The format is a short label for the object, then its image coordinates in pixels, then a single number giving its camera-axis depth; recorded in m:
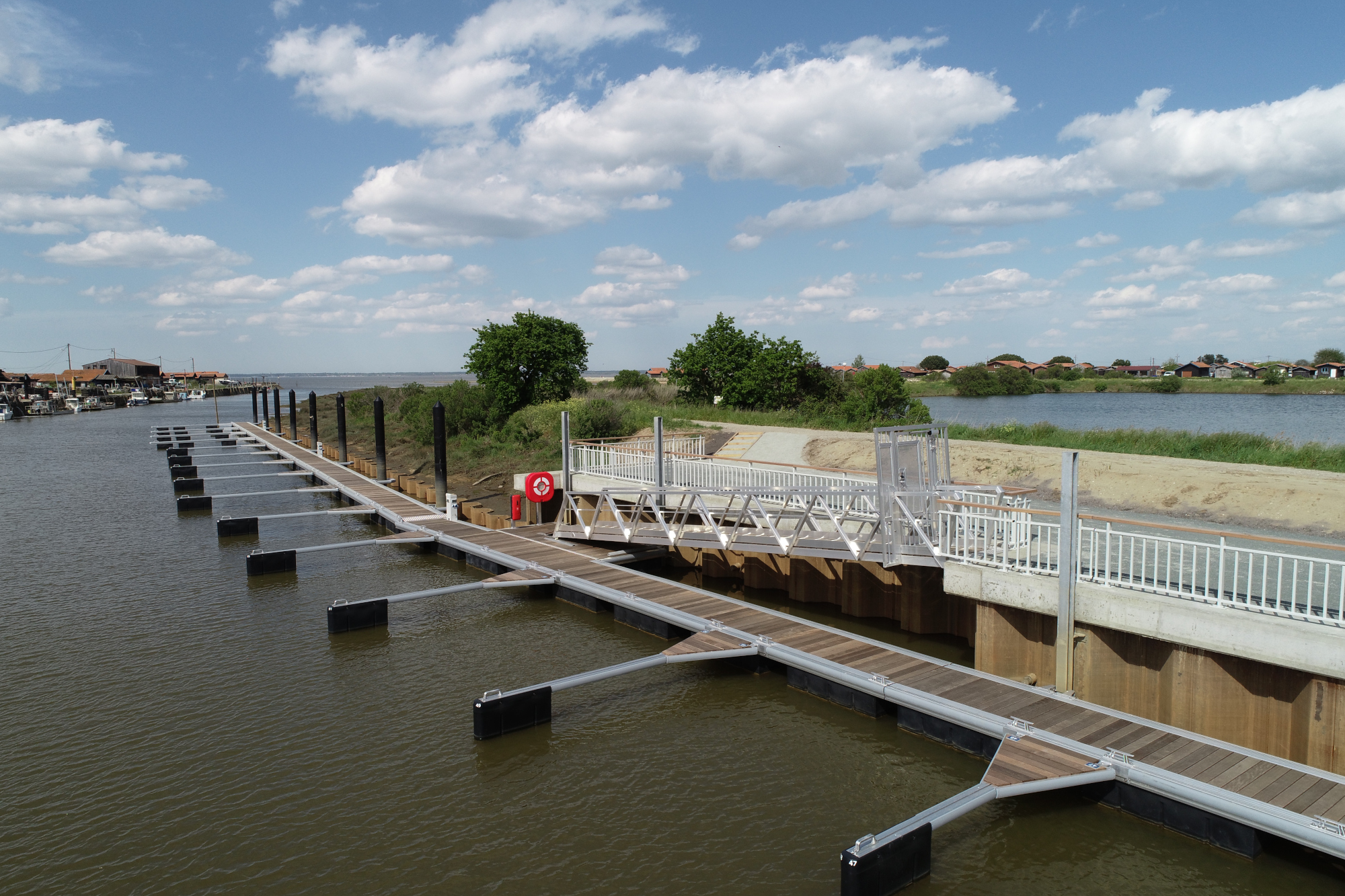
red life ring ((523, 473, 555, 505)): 19.34
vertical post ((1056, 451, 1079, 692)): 8.46
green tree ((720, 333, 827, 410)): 37.72
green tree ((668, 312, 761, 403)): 39.19
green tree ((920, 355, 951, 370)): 150.81
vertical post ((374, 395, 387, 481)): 30.59
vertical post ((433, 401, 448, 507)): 23.62
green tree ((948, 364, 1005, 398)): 96.94
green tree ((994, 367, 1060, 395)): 102.56
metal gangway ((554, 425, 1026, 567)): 10.60
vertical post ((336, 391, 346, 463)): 36.91
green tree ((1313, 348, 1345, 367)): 118.44
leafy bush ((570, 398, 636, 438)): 29.09
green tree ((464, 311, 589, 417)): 37.38
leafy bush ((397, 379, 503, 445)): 37.59
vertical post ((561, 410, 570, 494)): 18.95
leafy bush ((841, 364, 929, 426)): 34.88
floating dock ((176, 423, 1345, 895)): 6.01
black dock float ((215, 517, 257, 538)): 20.57
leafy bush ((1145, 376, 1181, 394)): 93.69
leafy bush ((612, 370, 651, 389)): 43.91
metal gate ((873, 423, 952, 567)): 10.47
